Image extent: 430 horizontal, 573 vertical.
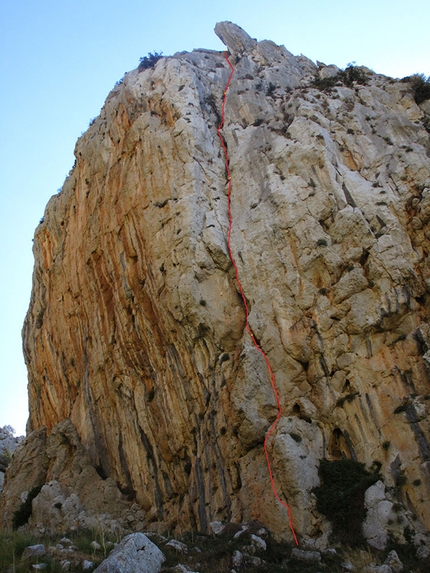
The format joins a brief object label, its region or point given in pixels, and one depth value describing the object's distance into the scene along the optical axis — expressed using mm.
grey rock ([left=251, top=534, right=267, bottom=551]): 13617
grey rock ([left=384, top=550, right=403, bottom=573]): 12305
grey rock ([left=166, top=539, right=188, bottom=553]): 13695
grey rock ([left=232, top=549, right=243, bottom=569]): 12605
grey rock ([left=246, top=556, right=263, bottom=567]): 12708
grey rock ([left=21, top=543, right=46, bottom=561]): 12522
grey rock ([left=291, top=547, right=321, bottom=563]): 12955
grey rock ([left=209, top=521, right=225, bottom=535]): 15142
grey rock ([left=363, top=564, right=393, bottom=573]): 12090
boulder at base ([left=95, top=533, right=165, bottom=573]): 11133
